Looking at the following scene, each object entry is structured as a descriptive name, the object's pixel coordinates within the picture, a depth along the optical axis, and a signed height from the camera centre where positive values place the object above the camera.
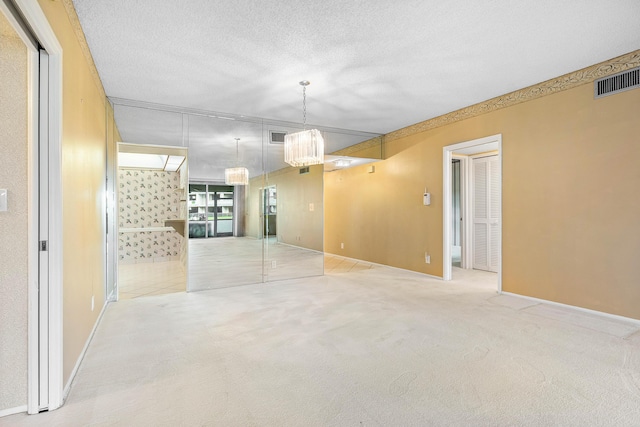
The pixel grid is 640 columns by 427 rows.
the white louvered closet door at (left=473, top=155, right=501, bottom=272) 6.03 +0.02
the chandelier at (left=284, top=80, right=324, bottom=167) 3.95 +0.82
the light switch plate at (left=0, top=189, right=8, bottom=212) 1.75 +0.08
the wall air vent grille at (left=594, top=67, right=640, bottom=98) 3.17 +1.32
